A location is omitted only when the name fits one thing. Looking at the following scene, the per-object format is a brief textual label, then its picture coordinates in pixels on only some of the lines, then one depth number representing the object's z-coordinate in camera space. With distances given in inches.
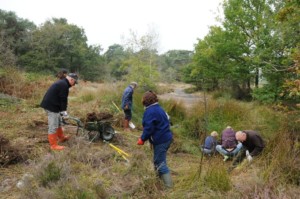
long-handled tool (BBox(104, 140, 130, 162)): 225.0
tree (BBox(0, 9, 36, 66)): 1191.6
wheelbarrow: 269.1
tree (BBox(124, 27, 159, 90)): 924.2
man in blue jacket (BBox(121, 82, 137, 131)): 348.2
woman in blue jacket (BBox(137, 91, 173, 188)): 174.7
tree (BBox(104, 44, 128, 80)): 2009.0
